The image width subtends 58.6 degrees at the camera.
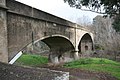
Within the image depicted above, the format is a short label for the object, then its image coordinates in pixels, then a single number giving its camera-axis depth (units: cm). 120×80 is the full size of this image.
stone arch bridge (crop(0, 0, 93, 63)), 489
